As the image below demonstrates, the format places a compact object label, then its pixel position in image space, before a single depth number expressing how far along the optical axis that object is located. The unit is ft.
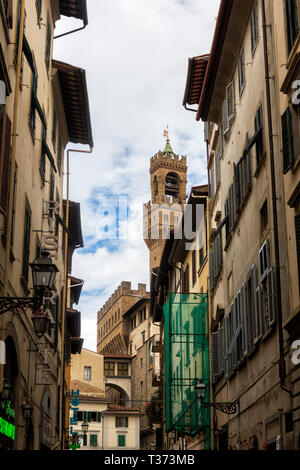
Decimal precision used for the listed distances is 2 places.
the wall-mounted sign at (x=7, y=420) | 43.48
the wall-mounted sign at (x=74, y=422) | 143.02
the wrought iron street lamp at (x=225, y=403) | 62.49
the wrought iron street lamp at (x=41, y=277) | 36.27
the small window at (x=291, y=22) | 43.11
